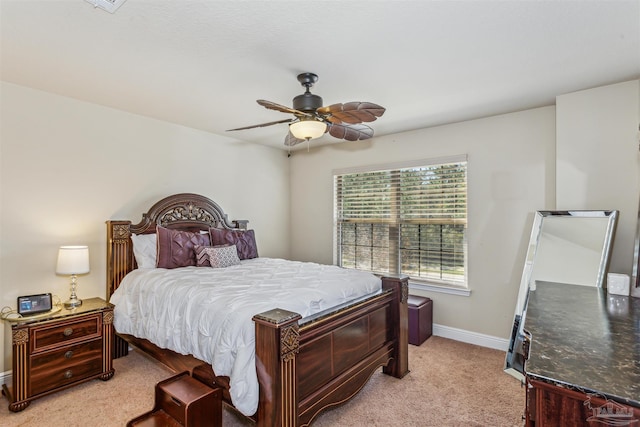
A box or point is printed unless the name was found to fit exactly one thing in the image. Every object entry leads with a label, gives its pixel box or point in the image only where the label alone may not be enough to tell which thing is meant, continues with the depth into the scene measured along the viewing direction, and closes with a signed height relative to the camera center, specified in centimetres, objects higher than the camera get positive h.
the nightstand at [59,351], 244 -114
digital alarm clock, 265 -77
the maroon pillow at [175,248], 335 -37
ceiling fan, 228 +74
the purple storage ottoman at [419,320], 366 -124
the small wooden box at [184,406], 178 -111
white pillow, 336 -40
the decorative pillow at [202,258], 350 -49
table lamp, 279 -43
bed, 177 -87
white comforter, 186 -65
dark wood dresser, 86 -50
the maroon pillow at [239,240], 393 -33
